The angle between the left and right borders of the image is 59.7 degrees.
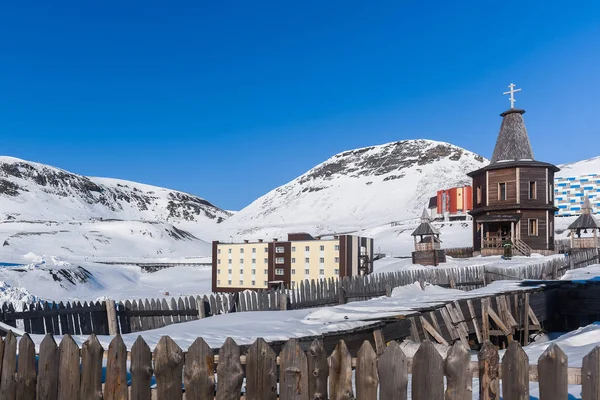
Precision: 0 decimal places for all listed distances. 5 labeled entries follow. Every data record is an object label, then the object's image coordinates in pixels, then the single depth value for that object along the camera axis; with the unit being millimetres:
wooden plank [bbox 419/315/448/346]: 10844
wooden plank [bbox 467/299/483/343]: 13633
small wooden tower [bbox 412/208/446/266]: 36000
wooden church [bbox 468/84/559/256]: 39625
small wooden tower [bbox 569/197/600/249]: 41906
